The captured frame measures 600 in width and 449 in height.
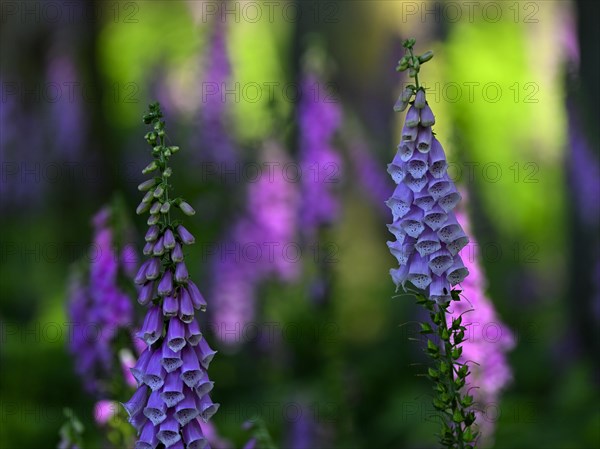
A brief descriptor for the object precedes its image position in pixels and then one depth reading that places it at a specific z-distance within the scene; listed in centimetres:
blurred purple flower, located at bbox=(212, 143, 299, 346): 1716
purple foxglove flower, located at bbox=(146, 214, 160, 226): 607
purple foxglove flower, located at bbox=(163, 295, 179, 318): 610
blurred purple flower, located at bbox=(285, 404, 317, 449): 1369
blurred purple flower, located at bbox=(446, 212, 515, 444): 923
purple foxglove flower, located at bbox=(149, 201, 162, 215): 612
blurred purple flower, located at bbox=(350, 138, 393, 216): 1686
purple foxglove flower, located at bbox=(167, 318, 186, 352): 608
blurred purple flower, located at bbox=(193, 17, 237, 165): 2034
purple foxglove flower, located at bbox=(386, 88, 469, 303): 605
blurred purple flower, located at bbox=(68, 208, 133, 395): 912
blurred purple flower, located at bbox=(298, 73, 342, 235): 1428
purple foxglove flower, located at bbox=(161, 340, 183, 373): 608
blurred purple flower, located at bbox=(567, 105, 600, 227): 1659
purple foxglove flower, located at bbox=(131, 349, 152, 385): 616
